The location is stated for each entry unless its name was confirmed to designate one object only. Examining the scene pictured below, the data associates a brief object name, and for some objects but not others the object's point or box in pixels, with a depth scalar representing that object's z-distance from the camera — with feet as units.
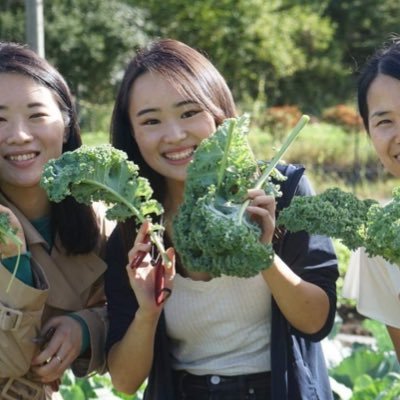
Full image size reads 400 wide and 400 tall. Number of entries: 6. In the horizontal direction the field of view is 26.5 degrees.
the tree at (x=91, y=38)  57.16
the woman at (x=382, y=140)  8.80
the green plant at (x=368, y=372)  12.76
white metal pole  17.48
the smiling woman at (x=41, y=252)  8.71
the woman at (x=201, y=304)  8.65
